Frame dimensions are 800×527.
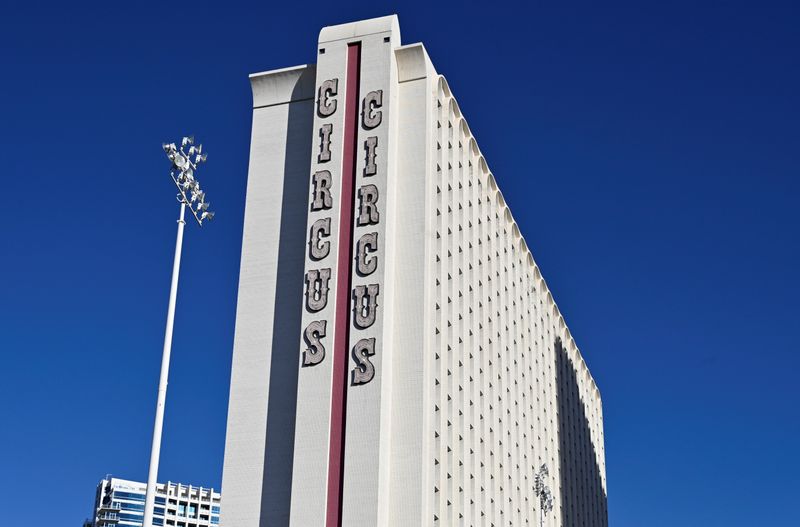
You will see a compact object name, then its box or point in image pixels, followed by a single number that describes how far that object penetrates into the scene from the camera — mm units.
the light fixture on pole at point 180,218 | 40406
